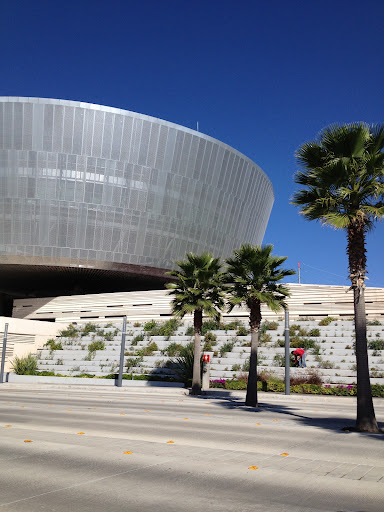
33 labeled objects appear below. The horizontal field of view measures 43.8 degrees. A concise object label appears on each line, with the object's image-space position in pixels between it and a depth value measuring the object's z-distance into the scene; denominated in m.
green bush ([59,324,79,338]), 46.24
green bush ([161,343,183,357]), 36.47
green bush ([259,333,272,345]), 35.66
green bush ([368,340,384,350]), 30.54
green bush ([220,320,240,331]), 40.06
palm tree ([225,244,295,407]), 22.61
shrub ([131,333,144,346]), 40.83
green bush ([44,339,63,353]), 43.69
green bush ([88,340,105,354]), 41.00
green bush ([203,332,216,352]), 36.25
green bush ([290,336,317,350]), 33.06
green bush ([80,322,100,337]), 45.94
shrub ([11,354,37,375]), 38.88
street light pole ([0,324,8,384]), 36.16
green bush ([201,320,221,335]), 40.56
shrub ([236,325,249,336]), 38.38
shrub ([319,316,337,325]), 36.99
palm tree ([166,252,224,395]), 27.67
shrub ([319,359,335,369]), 30.00
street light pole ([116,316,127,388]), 30.83
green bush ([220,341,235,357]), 35.19
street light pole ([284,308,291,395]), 25.69
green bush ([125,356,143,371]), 36.50
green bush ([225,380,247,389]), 28.99
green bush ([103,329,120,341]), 43.04
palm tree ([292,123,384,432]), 14.46
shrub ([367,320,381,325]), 34.90
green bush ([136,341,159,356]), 37.94
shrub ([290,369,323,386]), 28.48
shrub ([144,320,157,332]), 43.70
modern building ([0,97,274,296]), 47.11
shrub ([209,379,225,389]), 30.52
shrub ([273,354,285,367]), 31.76
